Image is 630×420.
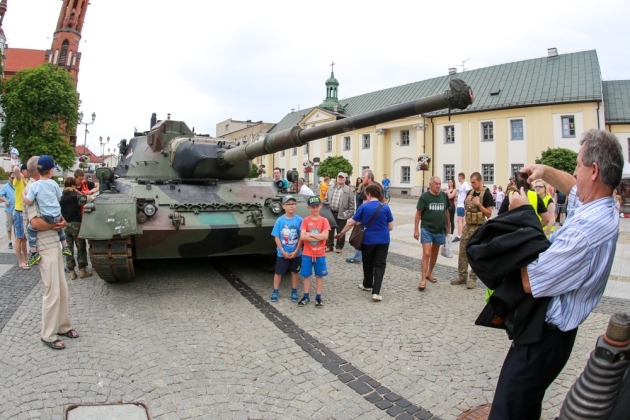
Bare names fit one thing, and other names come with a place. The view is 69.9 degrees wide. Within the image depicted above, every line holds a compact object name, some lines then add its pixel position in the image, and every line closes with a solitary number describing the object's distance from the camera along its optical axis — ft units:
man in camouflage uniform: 22.26
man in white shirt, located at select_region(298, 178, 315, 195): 38.11
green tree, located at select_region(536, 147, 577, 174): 76.88
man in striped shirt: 6.49
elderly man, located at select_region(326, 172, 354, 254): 31.86
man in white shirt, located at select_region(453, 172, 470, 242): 35.86
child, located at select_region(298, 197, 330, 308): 19.38
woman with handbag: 20.54
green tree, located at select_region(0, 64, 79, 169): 130.31
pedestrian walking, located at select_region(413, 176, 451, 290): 22.61
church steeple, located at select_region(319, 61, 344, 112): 162.09
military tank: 18.31
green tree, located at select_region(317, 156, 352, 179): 120.47
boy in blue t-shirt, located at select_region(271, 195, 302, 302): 19.67
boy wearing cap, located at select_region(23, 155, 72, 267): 15.03
